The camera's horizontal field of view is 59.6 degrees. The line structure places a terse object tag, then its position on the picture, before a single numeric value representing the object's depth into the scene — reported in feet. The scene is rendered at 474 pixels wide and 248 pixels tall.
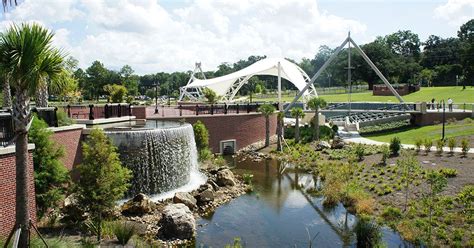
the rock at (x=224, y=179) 70.33
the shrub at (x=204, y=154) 85.81
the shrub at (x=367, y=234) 43.07
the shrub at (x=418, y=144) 86.43
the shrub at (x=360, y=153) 86.36
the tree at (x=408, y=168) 62.01
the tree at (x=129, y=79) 251.93
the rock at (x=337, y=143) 101.36
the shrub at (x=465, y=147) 78.59
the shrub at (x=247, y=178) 73.95
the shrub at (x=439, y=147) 82.43
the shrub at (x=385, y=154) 78.95
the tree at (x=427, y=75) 247.09
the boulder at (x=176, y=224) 47.09
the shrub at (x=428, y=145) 84.48
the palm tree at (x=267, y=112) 105.81
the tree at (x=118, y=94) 114.42
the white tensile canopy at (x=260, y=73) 159.53
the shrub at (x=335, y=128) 120.14
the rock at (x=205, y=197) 60.34
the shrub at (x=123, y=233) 42.55
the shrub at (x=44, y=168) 43.11
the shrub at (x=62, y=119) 55.93
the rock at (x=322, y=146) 101.14
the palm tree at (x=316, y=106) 109.91
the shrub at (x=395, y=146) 83.82
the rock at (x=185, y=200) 56.70
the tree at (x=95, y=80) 240.32
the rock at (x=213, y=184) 67.36
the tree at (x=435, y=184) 45.75
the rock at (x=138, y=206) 52.60
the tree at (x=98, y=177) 41.86
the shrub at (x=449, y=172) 65.05
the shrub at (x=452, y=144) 81.76
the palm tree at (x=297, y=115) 107.65
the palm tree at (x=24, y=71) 25.68
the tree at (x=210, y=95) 145.89
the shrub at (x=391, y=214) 51.03
